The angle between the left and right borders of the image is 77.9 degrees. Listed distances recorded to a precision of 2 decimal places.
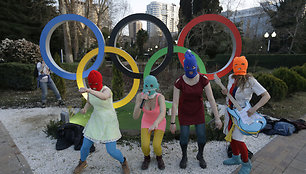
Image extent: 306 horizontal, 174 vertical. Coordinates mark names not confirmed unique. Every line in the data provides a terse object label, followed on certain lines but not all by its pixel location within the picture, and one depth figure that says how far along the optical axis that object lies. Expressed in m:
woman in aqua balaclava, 2.93
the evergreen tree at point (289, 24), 20.91
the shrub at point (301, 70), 9.26
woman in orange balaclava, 2.81
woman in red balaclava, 2.85
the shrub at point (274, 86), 6.75
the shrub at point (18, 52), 11.07
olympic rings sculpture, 4.55
